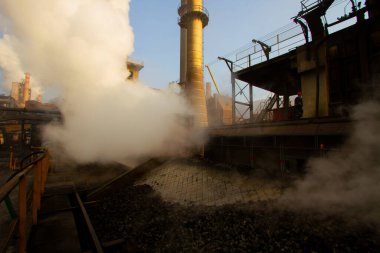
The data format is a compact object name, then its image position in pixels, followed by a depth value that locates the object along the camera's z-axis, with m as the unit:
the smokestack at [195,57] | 16.95
